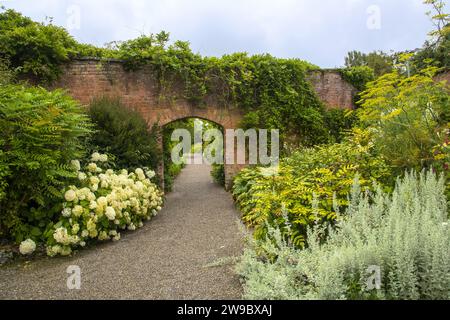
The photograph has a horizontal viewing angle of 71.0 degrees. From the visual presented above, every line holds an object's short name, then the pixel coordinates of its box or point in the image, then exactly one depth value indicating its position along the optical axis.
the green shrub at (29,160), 4.27
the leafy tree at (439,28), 4.16
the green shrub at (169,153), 9.77
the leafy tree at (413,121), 4.24
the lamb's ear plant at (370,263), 2.35
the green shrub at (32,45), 7.37
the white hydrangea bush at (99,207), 4.42
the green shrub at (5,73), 6.16
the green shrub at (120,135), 6.47
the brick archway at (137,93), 8.31
